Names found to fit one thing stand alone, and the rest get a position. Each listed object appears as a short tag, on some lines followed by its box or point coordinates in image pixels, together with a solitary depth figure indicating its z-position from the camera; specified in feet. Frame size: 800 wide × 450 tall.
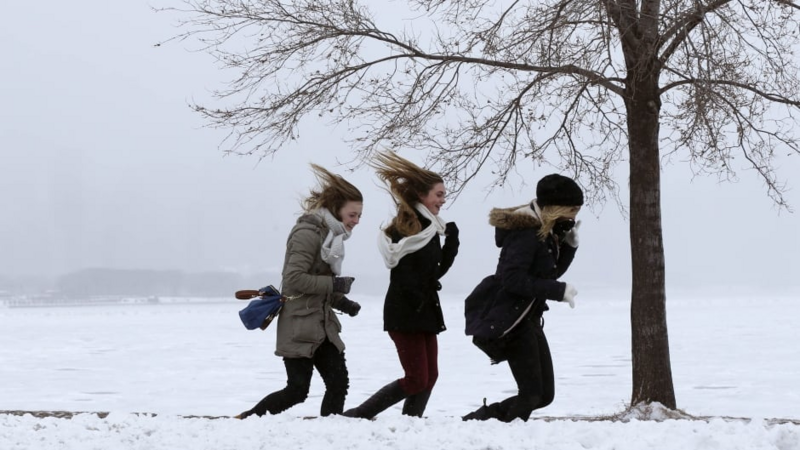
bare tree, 57.57
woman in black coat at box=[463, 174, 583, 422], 39.27
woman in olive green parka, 41.55
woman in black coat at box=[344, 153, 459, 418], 41.24
